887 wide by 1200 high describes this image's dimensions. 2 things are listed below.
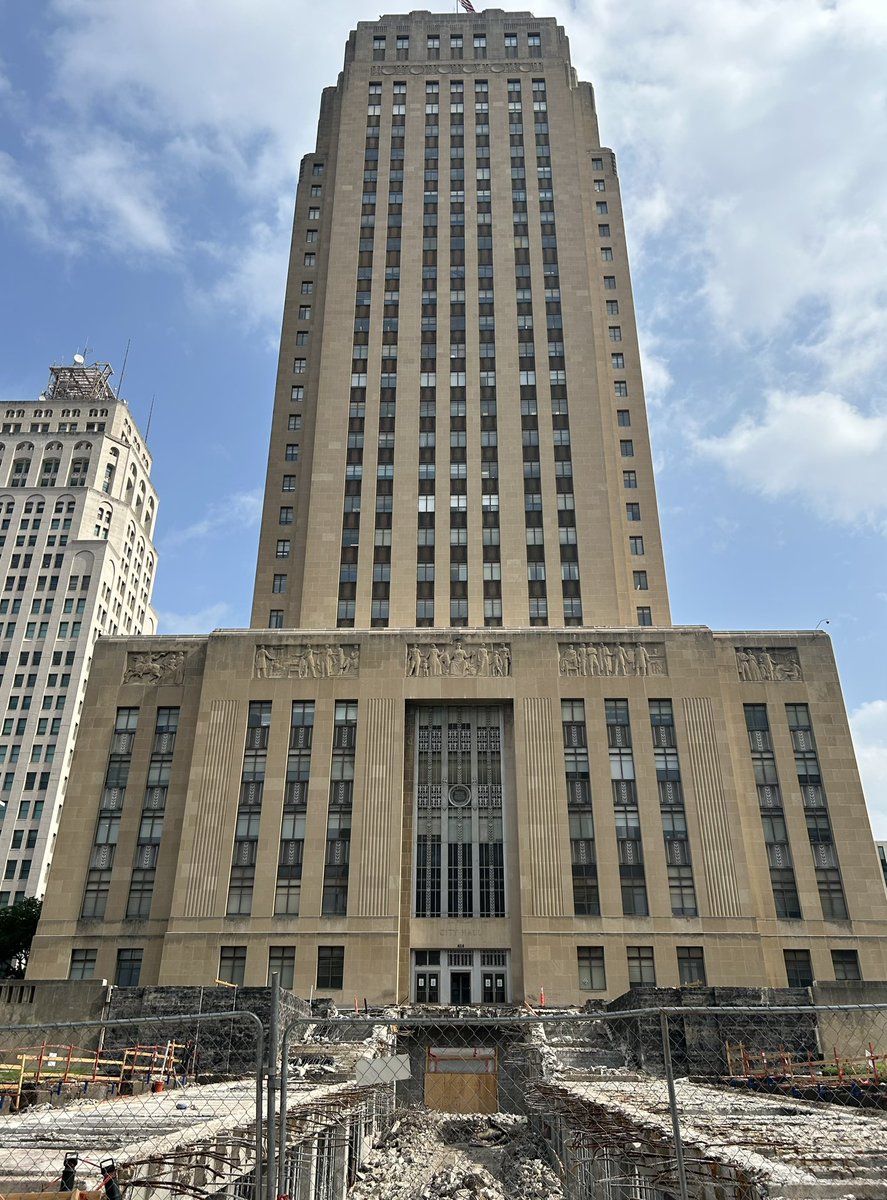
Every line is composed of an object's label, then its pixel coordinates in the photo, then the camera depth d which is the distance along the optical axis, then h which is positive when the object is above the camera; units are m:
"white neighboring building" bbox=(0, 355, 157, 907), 105.31 +56.73
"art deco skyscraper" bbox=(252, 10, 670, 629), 72.50 +53.79
